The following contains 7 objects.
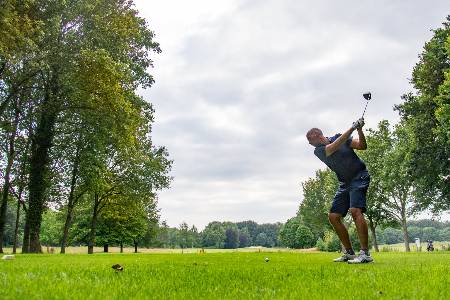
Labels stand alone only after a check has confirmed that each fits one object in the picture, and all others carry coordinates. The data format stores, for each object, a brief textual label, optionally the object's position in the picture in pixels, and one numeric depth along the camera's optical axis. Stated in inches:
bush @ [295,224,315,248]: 4360.2
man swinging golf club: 365.4
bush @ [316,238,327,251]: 3078.2
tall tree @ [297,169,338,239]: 3221.0
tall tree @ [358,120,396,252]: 2150.6
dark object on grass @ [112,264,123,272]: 278.8
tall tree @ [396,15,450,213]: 1389.0
